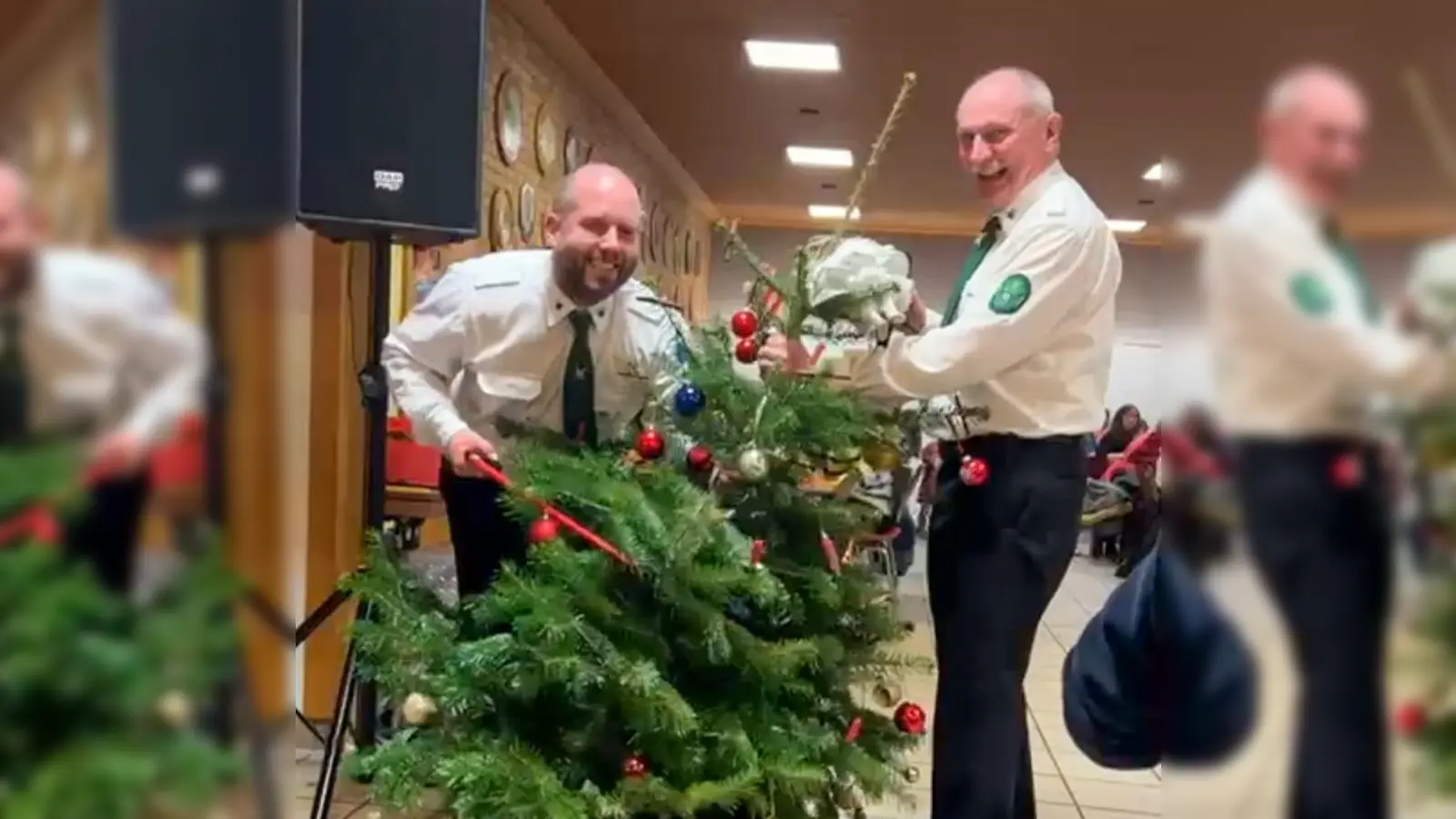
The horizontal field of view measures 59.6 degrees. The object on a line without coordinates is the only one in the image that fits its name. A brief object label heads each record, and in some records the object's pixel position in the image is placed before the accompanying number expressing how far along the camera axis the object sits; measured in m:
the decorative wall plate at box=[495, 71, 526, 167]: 3.79
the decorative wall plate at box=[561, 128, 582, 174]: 4.53
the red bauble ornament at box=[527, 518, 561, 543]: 1.45
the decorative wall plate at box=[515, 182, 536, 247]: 4.06
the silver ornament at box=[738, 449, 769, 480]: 1.53
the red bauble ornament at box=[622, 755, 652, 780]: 1.50
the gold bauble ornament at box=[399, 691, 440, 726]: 1.59
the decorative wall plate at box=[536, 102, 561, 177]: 4.27
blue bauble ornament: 1.54
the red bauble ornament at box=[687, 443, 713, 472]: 1.54
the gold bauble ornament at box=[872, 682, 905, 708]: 1.79
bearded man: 1.86
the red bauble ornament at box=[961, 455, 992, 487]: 1.62
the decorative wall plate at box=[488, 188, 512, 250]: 3.79
